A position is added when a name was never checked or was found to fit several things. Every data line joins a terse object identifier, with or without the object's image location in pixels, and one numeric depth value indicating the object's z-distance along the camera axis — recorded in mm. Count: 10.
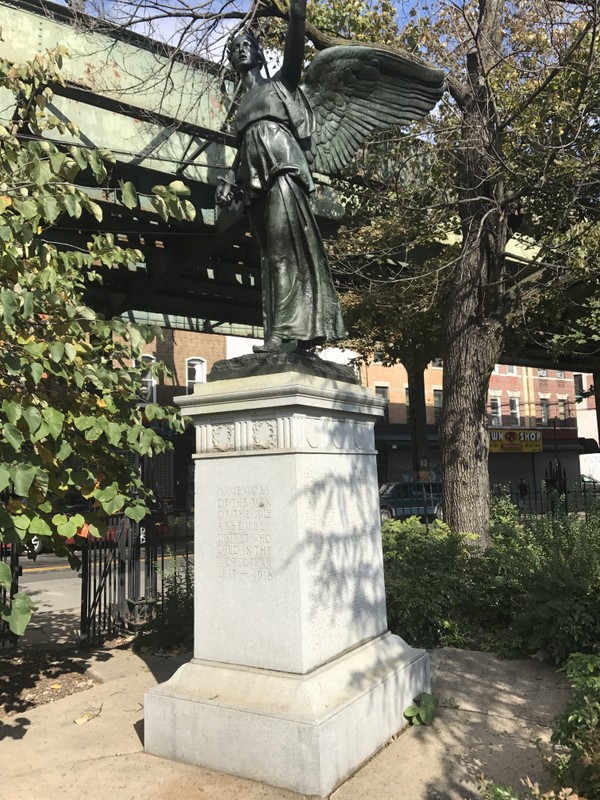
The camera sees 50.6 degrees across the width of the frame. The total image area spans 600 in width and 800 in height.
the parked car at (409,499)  24505
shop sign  43125
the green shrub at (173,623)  6750
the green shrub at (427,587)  6082
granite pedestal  3656
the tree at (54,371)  3963
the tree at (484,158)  9430
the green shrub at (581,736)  2732
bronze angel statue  4578
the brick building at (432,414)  34625
